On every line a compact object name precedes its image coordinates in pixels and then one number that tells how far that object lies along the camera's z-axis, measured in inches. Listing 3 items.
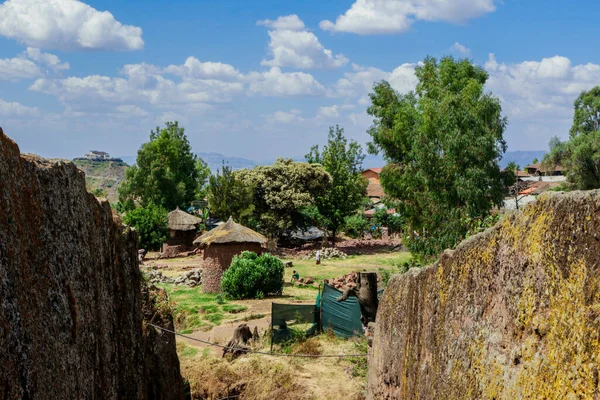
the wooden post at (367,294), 598.2
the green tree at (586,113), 1523.1
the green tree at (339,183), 1614.2
